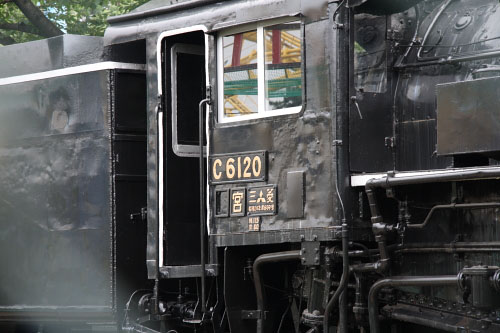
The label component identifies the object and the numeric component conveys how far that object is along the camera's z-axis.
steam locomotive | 12.23
